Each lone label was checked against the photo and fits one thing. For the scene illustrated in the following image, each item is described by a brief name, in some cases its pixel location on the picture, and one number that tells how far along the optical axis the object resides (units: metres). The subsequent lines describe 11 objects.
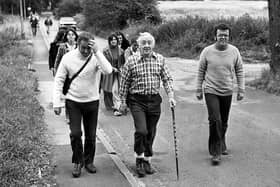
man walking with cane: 6.24
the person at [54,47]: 9.99
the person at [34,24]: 40.69
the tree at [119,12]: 39.06
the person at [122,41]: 11.02
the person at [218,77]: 6.83
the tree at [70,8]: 80.75
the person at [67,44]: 8.95
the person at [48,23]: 43.97
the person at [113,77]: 10.72
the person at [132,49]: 10.55
